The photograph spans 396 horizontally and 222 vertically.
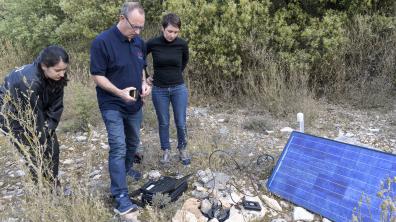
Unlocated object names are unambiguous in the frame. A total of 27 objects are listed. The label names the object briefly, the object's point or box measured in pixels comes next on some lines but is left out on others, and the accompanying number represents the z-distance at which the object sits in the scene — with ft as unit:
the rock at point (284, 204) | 12.74
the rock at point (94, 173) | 14.49
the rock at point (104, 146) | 16.69
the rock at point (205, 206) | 11.82
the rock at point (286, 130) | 18.11
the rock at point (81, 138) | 17.62
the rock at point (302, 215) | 11.98
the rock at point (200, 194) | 12.69
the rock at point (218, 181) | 13.29
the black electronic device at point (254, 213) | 11.82
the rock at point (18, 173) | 14.50
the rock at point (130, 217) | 11.36
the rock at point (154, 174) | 14.03
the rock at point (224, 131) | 17.69
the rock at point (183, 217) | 11.07
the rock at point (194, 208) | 11.57
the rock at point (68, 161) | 15.65
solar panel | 11.64
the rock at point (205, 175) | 13.56
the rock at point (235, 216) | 11.62
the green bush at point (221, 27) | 21.75
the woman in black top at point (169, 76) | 13.73
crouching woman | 10.19
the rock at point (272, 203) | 12.50
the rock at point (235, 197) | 12.69
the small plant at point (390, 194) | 10.41
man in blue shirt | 10.95
